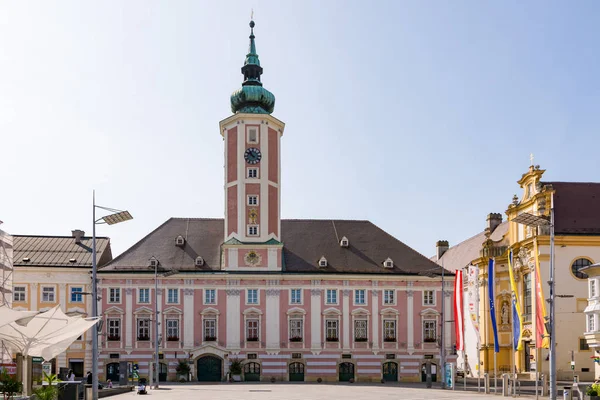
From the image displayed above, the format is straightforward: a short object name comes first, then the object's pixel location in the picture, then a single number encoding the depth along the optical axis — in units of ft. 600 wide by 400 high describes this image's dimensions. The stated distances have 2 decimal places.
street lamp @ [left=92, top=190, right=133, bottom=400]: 116.16
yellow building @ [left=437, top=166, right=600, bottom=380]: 246.47
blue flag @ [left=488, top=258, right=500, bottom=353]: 174.70
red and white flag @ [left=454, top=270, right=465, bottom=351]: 185.99
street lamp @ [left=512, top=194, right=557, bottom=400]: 114.21
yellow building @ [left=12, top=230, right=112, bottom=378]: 240.53
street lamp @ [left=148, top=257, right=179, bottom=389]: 192.40
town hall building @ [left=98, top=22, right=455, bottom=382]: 241.76
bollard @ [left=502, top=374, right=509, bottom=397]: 160.31
